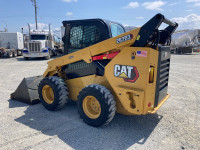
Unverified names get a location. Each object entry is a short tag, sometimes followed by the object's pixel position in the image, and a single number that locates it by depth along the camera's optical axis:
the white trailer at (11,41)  21.05
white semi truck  16.83
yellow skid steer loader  3.17
